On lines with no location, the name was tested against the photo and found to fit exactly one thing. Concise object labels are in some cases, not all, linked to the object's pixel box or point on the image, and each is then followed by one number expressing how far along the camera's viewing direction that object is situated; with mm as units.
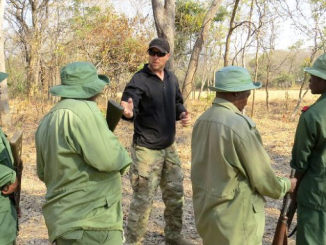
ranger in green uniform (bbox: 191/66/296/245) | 2158
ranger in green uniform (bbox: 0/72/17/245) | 2387
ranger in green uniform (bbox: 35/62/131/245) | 2129
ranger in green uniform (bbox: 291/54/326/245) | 2559
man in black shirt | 3475
